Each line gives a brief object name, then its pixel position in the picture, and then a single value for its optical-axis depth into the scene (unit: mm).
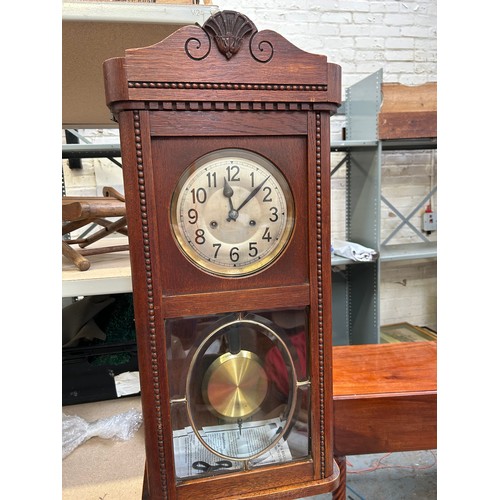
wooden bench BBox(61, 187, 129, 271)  749
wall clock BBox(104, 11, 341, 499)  523
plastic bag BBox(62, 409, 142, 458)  912
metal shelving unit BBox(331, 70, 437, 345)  1737
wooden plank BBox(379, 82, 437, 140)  1646
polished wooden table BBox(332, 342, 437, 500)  817
